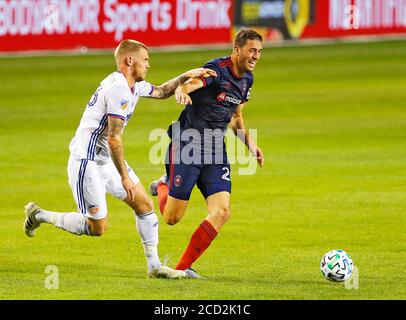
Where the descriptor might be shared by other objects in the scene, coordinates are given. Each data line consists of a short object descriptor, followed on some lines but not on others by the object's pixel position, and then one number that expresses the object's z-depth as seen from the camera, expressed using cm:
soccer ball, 1019
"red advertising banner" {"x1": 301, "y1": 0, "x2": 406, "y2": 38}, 3941
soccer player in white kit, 1012
